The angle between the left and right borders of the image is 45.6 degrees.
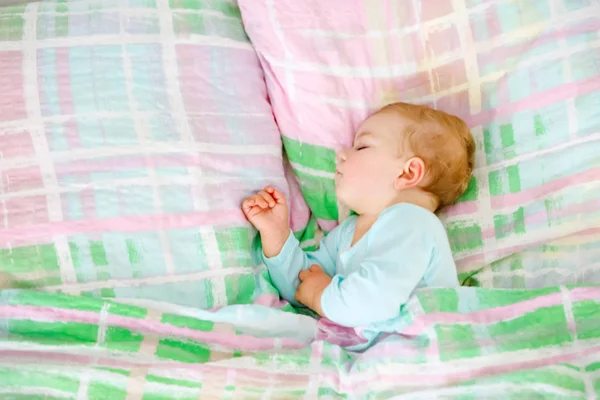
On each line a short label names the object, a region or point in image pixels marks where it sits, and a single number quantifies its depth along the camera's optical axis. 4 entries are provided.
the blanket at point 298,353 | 1.03
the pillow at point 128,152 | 1.18
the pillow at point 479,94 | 1.31
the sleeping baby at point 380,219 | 1.19
